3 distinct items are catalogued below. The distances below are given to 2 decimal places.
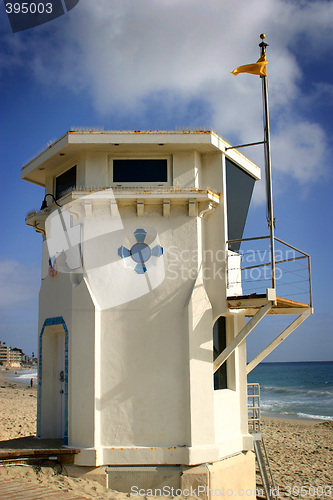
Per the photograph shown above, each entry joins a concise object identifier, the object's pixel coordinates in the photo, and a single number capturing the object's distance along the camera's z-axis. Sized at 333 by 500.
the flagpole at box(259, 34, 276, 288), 9.55
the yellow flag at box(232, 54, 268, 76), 10.34
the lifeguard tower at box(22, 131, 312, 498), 9.37
